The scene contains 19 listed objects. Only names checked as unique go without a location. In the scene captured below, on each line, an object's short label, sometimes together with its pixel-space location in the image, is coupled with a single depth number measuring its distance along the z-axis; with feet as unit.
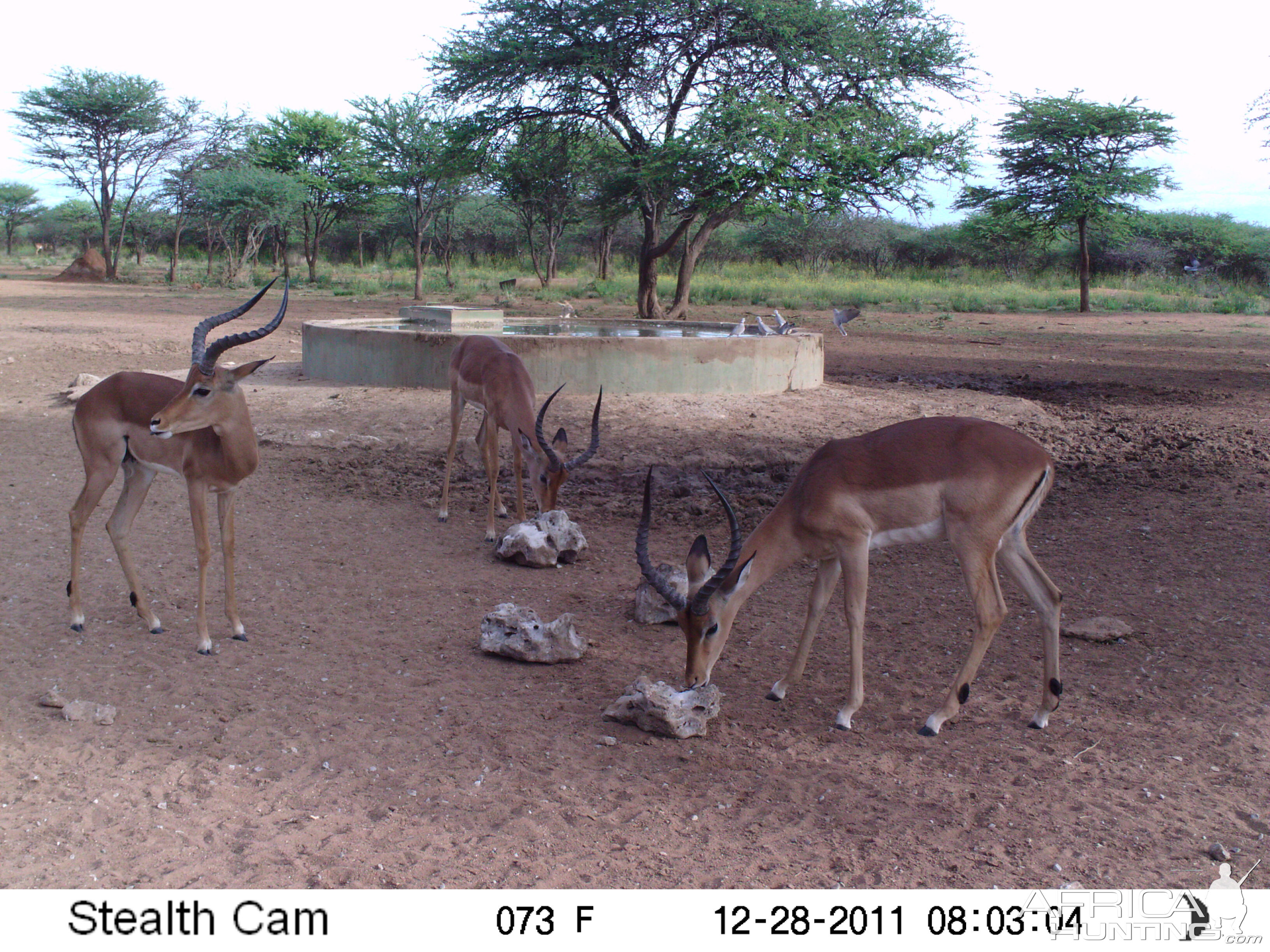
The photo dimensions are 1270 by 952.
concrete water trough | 34.04
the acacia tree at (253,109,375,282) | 115.96
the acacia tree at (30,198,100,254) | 155.33
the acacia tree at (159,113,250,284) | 122.52
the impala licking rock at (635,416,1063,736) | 13.03
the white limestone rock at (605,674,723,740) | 12.78
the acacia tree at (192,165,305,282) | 103.50
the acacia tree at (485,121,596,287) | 65.72
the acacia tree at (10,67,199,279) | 116.57
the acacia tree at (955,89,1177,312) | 85.87
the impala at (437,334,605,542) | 21.27
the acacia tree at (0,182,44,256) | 173.78
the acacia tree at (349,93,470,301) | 87.81
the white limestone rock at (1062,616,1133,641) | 16.20
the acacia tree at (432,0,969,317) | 57.47
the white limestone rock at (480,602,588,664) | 15.21
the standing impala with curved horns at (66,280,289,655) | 14.64
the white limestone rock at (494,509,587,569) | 19.95
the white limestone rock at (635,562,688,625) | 17.10
